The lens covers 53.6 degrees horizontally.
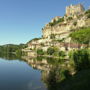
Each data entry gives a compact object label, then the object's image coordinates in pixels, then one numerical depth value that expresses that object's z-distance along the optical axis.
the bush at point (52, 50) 57.80
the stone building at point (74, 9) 87.36
